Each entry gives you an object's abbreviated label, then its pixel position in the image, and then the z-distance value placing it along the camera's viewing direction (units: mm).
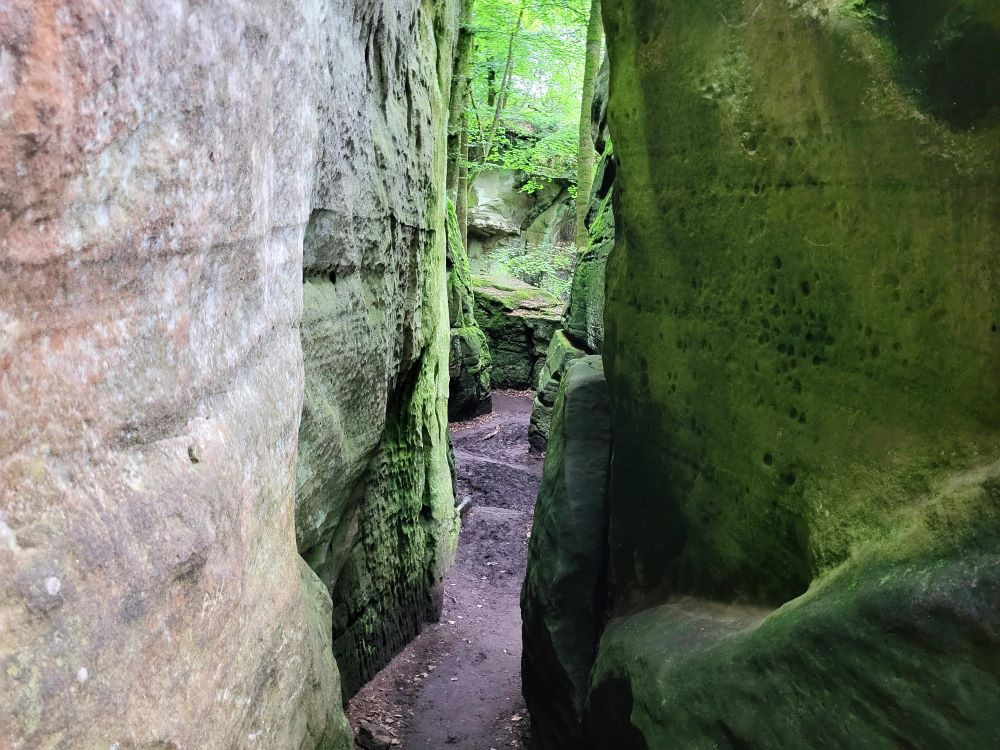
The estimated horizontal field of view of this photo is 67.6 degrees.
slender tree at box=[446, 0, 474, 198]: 13695
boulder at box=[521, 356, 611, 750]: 4492
